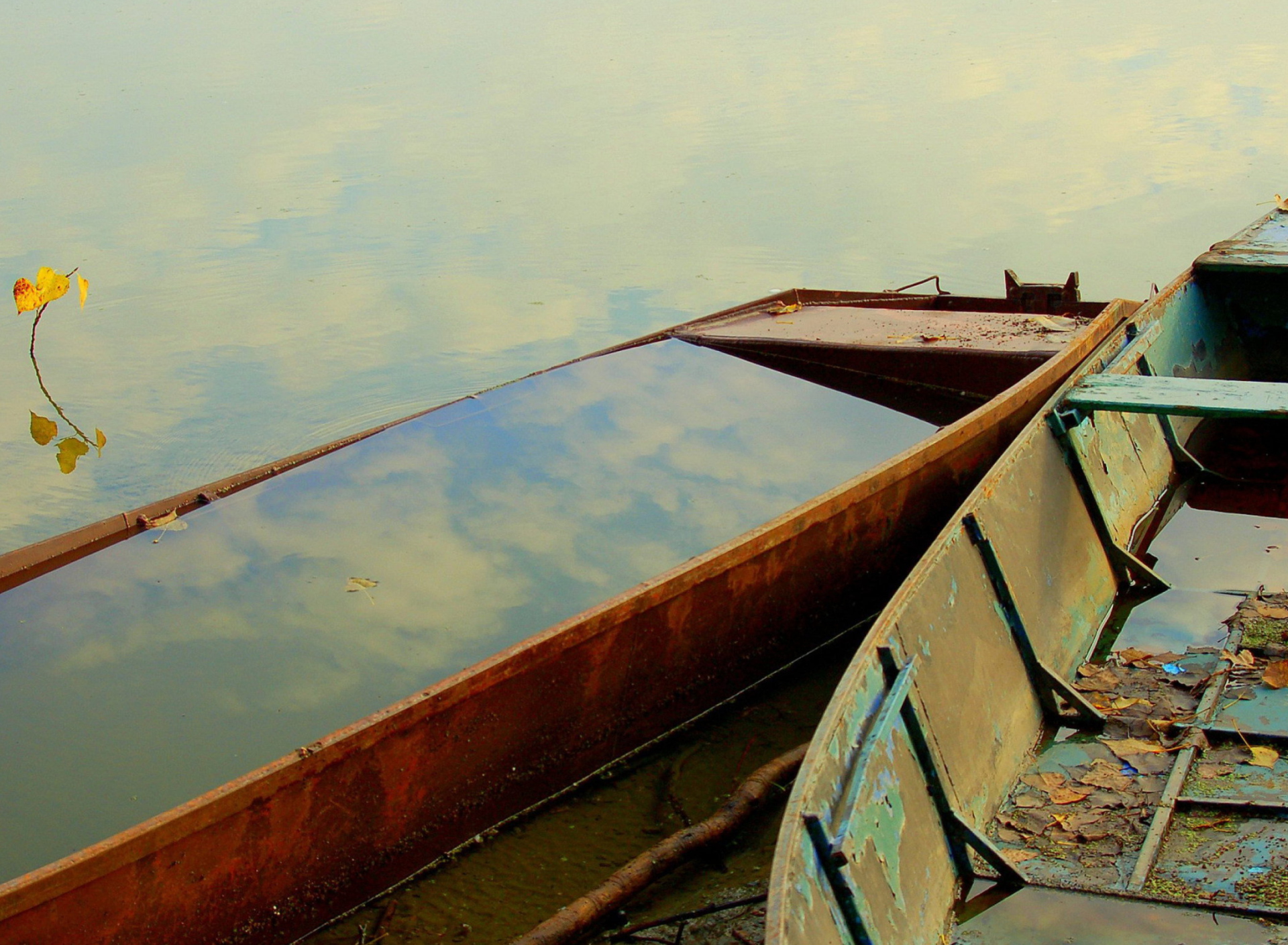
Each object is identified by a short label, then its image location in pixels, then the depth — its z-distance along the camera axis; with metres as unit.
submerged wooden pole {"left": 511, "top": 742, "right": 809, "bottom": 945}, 3.70
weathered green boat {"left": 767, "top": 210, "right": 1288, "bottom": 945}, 3.18
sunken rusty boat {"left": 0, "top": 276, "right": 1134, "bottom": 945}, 3.43
